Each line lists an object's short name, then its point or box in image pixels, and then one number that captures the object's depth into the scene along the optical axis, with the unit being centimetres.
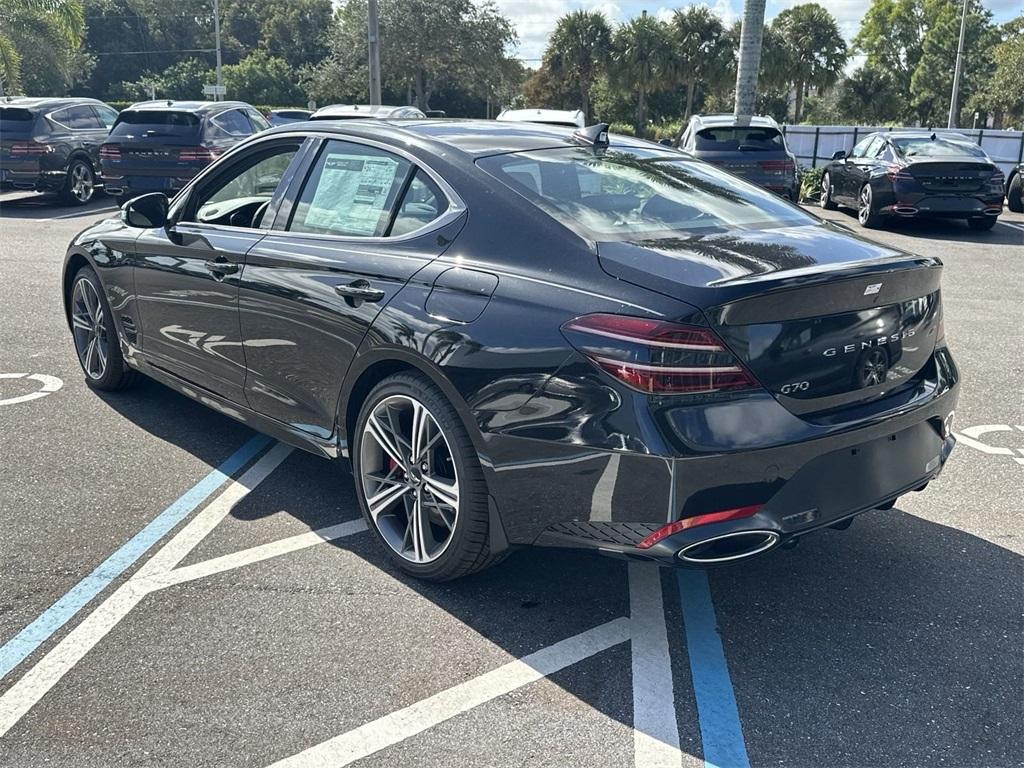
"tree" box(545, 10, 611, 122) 5556
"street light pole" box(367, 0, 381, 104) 2384
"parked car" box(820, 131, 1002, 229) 1350
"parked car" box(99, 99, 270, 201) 1436
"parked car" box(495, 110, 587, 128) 1413
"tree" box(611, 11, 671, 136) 5203
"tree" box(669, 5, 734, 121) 5081
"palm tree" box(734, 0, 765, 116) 1641
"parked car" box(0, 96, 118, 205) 1581
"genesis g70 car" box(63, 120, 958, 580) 290
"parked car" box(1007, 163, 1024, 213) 1692
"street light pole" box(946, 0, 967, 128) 3624
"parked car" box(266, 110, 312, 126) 2688
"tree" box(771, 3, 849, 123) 5203
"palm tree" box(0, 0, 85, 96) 2898
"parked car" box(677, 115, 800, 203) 1488
